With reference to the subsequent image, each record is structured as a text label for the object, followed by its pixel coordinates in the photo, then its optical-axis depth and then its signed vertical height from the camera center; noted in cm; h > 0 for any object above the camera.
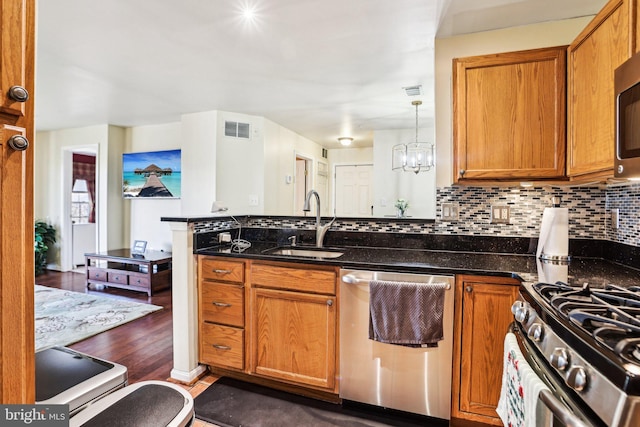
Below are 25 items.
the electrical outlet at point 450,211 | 220 +0
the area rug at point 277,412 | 177 -118
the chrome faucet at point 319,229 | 239 -14
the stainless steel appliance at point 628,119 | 104 +32
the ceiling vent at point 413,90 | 324 +126
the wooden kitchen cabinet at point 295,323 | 186 -69
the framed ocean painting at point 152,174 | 463 +53
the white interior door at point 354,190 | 636 +41
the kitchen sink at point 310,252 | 231 -32
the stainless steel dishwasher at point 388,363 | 167 -84
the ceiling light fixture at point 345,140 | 564 +127
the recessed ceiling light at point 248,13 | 195 +124
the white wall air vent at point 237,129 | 411 +106
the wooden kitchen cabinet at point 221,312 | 206 -68
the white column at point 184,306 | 213 -66
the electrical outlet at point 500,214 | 210 -2
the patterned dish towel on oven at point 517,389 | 97 -60
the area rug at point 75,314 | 284 -112
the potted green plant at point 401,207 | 481 +5
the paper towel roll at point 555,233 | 179 -13
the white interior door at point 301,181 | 596 +55
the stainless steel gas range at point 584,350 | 71 -38
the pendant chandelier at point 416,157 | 385 +66
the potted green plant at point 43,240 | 507 -51
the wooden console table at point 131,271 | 407 -81
